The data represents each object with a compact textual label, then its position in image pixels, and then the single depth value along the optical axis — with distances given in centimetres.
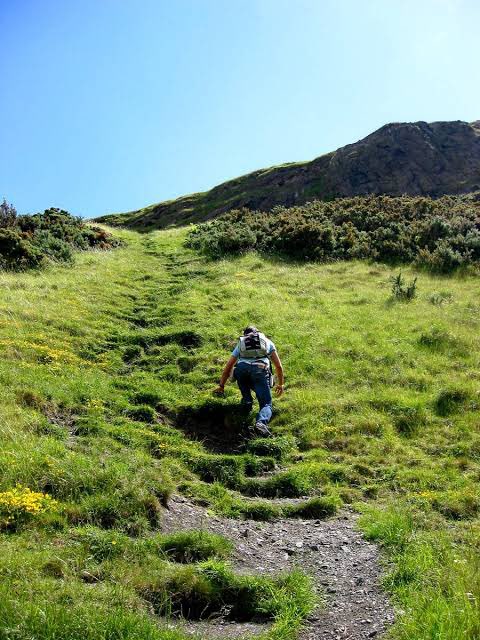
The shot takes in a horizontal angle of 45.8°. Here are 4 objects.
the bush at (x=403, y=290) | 1961
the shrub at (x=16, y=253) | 2223
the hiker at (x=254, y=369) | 1153
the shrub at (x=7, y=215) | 2606
